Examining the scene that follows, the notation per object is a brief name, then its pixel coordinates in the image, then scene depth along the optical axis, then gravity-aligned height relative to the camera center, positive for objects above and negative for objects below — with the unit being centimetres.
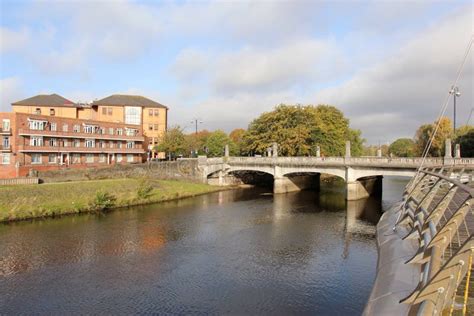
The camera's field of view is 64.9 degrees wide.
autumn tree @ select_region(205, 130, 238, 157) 10506 +356
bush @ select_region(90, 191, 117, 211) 4932 -609
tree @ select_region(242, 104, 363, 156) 8244 +562
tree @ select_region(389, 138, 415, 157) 16670 +374
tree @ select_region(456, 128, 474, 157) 8038 +291
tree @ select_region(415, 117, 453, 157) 9688 +574
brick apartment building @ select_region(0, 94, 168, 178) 5991 +439
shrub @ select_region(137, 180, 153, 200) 5625 -515
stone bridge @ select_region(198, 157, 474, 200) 5412 -207
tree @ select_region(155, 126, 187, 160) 8588 +337
